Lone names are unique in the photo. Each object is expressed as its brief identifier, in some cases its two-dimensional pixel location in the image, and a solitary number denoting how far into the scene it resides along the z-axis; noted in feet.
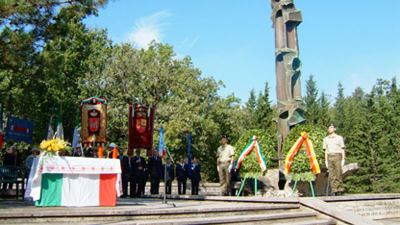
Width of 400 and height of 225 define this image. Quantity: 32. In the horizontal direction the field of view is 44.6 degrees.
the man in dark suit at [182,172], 54.78
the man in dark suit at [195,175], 54.08
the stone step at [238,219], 26.35
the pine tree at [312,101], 142.82
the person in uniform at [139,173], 47.82
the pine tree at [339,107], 185.59
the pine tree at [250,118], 130.52
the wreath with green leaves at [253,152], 42.80
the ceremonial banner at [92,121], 49.60
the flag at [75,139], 55.06
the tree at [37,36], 35.58
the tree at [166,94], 91.86
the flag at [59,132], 48.93
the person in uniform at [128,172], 47.29
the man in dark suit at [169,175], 53.04
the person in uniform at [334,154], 40.57
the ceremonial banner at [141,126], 54.95
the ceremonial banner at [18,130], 48.93
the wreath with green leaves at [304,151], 40.96
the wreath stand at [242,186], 43.50
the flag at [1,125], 43.05
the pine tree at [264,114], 128.98
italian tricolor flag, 32.22
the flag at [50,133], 51.73
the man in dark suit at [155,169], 50.63
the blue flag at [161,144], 35.91
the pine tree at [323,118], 137.39
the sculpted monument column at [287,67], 49.83
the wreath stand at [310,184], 40.72
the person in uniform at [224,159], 44.04
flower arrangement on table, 32.24
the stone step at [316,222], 31.00
